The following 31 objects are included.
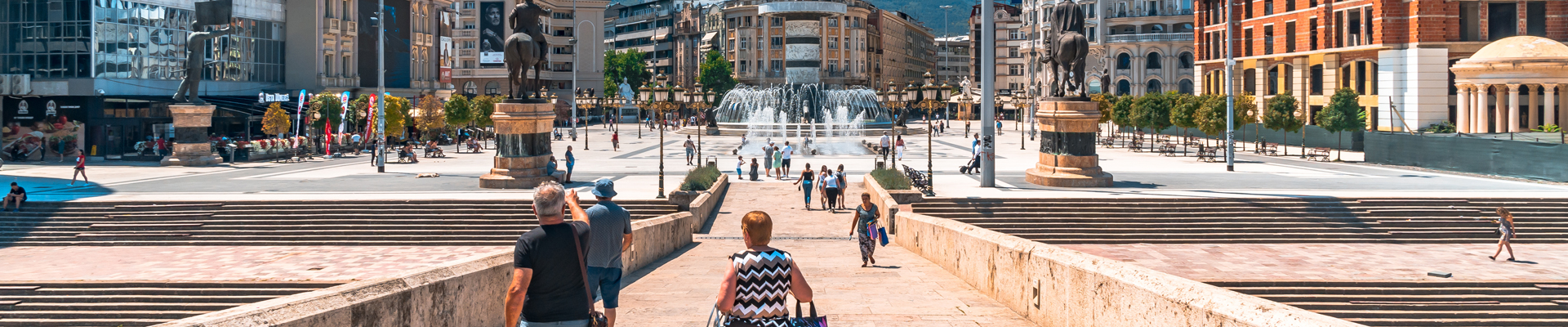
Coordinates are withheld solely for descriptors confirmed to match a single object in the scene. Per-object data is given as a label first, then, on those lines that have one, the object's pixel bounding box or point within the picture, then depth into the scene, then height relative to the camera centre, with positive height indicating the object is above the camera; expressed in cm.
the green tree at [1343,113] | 4406 +155
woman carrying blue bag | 1569 -107
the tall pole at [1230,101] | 3388 +166
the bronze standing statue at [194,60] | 3797 +324
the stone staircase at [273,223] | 2031 -133
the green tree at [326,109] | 4894 +201
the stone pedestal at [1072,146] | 2594 +16
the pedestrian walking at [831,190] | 2477 -86
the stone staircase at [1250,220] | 2022 -130
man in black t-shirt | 584 -64
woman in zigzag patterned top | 595 -70
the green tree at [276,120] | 4516 +136
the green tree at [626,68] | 12106 +935
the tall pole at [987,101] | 2603 +124
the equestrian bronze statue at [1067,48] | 2623 +249
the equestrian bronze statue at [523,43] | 2620 +261
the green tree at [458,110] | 5581 +216
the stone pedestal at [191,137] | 3772 +59
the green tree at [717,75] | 11525 +818
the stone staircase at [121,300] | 1218 -170
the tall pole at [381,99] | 3372 +202
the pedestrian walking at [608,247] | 794 -69
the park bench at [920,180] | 2494 -67
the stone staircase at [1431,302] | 1207 -176
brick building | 4616 +482
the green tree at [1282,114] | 4444 +150
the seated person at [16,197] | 2198 -86
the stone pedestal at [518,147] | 2620 +14
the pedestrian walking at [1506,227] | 1722 -119
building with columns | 4225 +276
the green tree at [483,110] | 5841 +231
